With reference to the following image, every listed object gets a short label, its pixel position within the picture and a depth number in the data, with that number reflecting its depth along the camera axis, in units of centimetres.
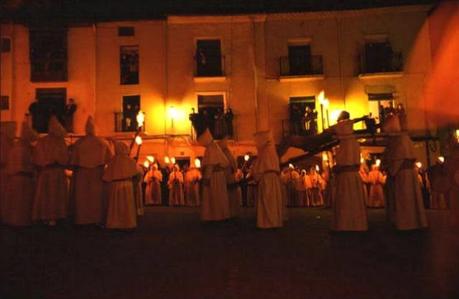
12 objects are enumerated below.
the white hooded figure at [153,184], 2384
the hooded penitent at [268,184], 1205
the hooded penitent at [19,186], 1249
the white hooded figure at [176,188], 2366
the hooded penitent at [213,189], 1354
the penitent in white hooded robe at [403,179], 1117
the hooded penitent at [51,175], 1227
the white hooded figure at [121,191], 1158
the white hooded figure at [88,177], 1235
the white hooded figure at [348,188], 1102
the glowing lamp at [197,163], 2365
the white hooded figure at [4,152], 1292
